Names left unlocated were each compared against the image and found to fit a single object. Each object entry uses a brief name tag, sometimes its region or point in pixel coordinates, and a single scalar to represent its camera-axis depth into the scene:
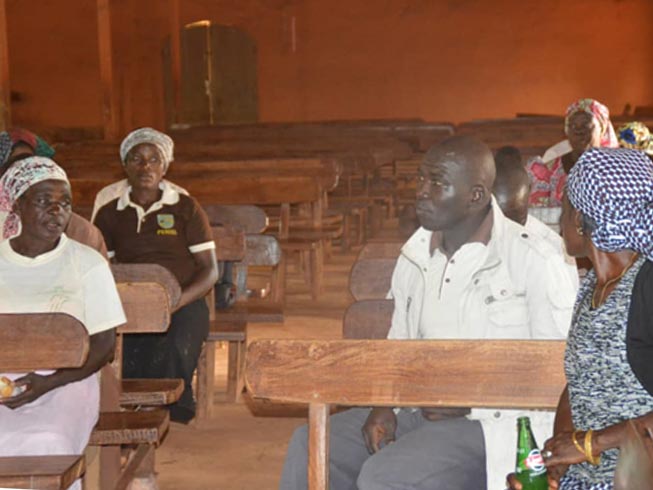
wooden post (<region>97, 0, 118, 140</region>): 13.01
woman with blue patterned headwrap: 2.37
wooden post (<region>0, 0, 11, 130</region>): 10.69
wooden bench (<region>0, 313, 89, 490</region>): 3.24
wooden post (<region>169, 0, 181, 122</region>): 15.92
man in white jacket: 2.95
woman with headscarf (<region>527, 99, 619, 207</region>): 6.39
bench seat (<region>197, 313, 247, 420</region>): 5.55
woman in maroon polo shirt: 5.20
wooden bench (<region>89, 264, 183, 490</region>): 3.67
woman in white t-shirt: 3.44
